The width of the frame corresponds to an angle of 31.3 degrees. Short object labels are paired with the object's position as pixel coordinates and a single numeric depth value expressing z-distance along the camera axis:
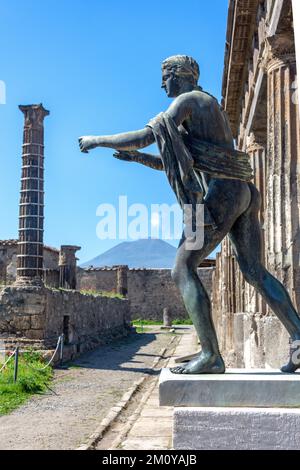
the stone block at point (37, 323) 14.02
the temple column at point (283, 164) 6.14
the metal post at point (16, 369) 9.65
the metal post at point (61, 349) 13.62
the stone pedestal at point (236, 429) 2.55
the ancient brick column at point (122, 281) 31.46
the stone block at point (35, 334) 13.95
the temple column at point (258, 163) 9.50
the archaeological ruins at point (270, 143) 6.12
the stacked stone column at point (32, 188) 16.28
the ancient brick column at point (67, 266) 22.50
